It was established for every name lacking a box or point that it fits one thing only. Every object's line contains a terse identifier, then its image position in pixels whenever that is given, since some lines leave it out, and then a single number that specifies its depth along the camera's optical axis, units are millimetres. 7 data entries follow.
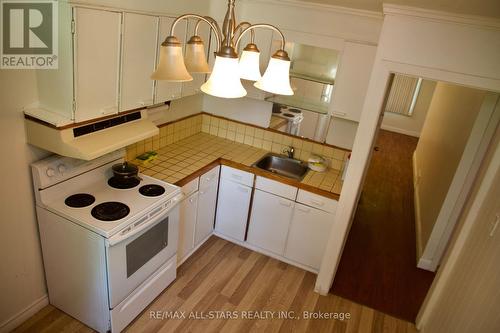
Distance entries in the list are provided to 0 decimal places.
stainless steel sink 3453
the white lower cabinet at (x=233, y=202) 3254
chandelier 1296
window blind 8000
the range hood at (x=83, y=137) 1986
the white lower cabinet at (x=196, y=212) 2941
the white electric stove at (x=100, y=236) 2115
